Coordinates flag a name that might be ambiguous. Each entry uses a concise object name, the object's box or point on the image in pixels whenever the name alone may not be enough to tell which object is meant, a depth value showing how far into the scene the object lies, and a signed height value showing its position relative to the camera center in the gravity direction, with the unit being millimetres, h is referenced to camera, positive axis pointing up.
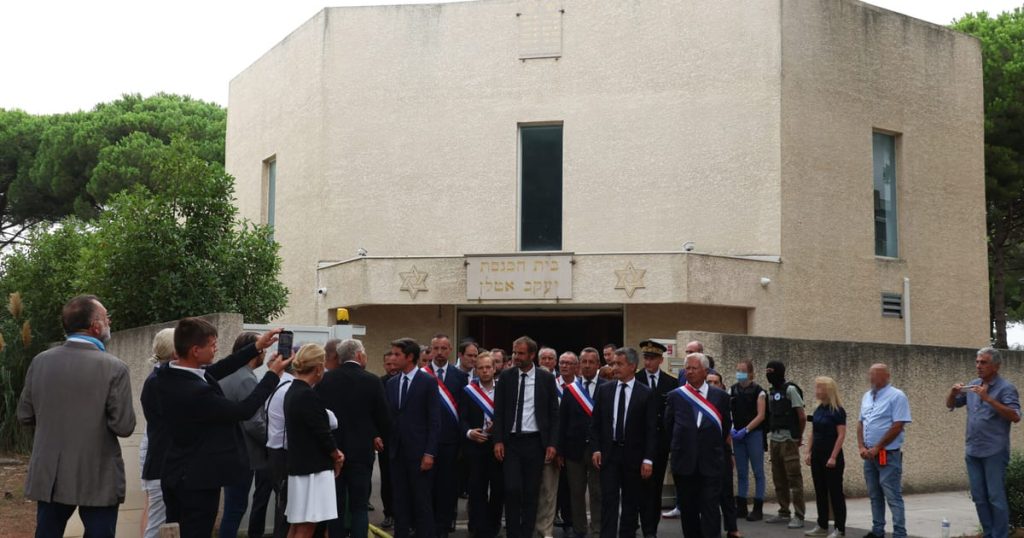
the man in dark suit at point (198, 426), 6652 -534
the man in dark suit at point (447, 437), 10445 -924
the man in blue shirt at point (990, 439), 10273 -854
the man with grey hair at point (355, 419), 8953 -636
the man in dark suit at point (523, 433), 10281 -847
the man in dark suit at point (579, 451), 10812 -1066
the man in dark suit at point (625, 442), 10281 -926
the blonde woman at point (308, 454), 7984 -844
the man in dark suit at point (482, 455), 10758 -1121
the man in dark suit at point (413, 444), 9812 -924
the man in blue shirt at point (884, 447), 10609 -986
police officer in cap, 10453 -866
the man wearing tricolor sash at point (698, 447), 9961 -945
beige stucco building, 18406 +3263
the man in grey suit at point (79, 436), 6414 -581
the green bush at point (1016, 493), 10867 -1464
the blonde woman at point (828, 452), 11125 -1088
